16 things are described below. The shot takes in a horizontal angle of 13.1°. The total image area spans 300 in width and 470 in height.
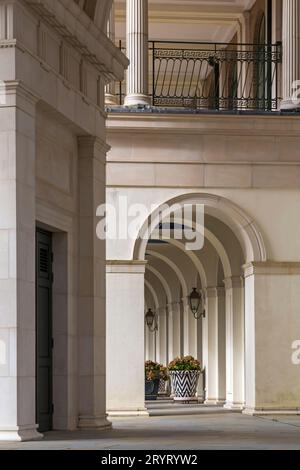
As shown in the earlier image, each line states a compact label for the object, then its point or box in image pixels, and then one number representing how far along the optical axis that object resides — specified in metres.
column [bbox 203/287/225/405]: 36.69
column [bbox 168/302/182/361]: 48.00
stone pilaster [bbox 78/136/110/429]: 21.77
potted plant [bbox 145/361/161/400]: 40.09
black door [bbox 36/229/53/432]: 20.45
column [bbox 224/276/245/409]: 33.09
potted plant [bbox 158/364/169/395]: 40.49
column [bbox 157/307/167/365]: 52.03
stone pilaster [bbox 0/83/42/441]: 17.73
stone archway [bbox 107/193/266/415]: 28.62
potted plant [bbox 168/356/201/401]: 37.97
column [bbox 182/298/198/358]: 42.96
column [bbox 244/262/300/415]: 28.64
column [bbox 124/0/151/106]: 29.55
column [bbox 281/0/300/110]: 29.73
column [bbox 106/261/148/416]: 28.48
